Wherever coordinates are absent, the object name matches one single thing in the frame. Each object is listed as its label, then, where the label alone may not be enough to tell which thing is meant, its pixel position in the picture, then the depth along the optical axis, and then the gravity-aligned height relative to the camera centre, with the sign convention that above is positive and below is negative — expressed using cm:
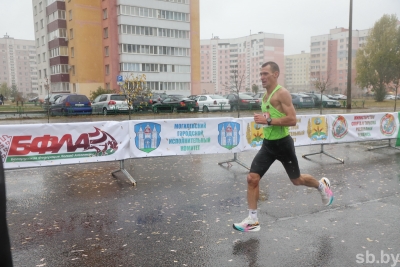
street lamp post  2988 +281
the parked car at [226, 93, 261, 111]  3025 -113
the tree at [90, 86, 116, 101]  3701 +0
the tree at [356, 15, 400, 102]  5494 +467
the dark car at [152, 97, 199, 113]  2817 -116
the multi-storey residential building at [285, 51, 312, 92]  16812 +929
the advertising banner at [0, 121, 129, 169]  685 -101
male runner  474 -64
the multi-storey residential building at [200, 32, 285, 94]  14425 +1374
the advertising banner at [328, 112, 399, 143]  1006 -114
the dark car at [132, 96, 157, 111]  2728 -96
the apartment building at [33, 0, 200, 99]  5719 +811
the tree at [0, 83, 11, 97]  10314 +103
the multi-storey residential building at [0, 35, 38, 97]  16146 +1373
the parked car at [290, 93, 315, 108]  3247 -112
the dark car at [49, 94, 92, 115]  2558 -95
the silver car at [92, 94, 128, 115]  2631 -90
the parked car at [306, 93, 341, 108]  3375 -134
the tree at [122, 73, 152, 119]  2320 +23
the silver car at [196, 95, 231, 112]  2981 -122
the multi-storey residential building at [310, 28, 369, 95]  12788 +1394
